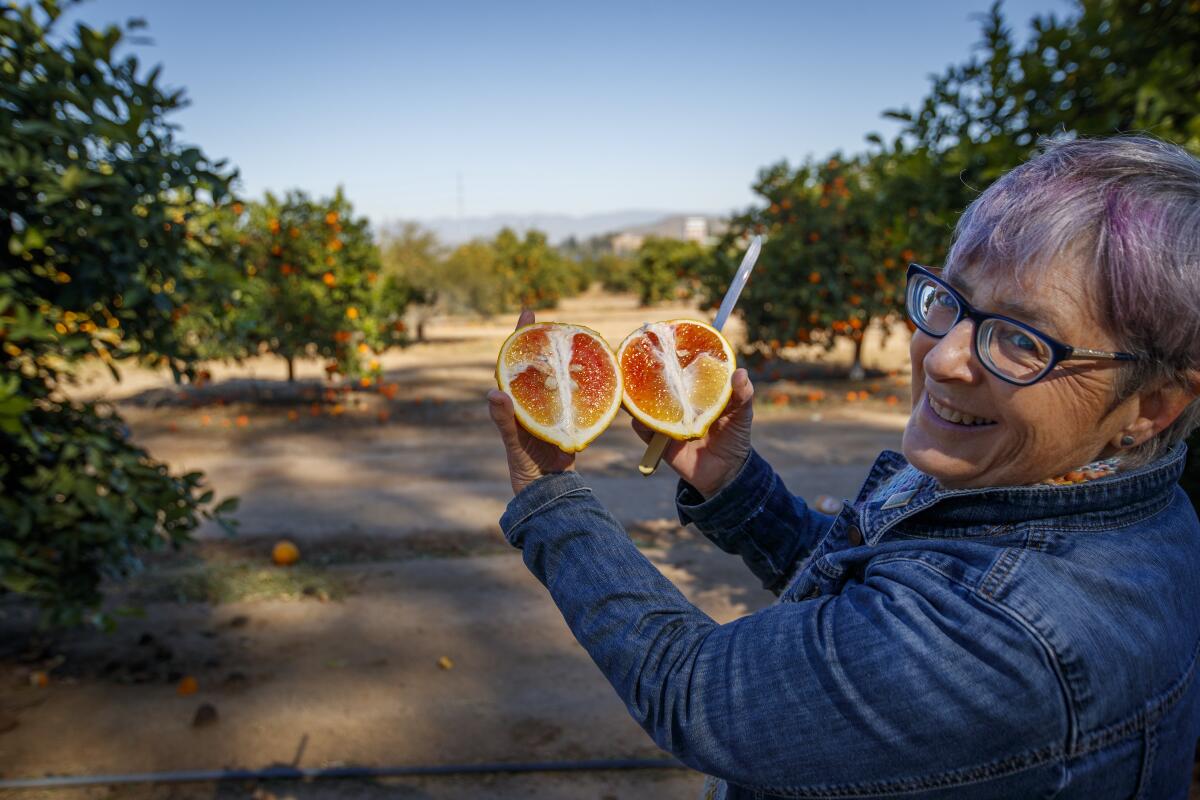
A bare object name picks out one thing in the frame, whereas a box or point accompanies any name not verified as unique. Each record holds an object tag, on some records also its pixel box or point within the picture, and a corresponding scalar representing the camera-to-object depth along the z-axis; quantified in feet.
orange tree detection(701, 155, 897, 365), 45.42
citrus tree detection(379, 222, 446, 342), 72.69
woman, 3.57
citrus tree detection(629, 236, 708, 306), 128.06
